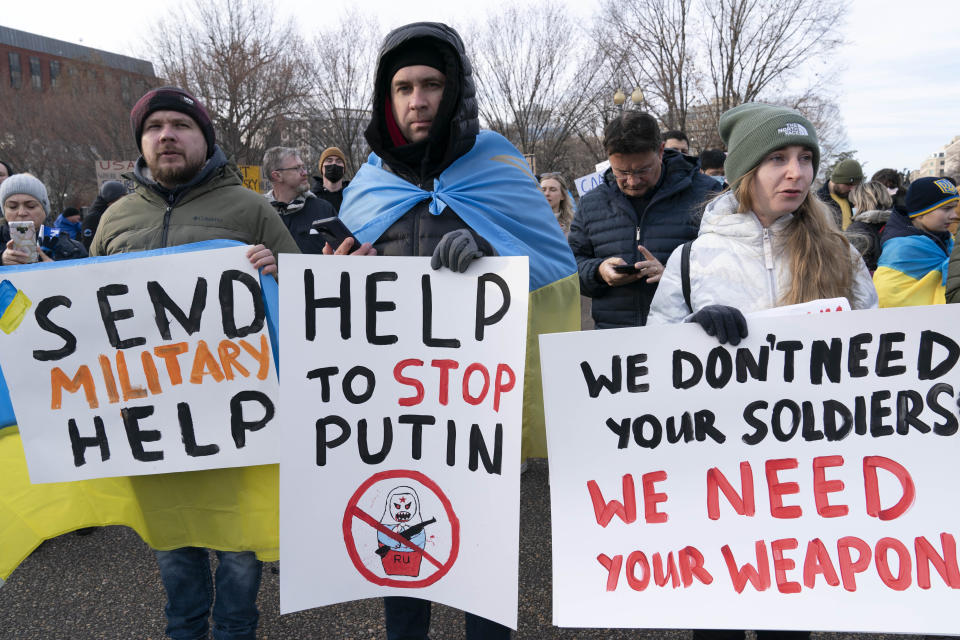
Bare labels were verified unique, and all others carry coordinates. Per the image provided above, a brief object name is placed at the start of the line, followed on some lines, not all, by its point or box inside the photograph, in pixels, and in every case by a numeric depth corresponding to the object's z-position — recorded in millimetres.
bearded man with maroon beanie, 1962
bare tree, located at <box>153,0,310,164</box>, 20547
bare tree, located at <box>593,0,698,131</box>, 25344
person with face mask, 5969
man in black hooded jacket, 1827
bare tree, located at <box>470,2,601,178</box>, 27734
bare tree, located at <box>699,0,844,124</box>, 24547
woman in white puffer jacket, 1649
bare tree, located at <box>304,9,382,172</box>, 25328
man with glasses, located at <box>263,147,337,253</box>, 4543
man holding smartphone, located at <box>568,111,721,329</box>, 2783
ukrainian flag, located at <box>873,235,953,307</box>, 3346
